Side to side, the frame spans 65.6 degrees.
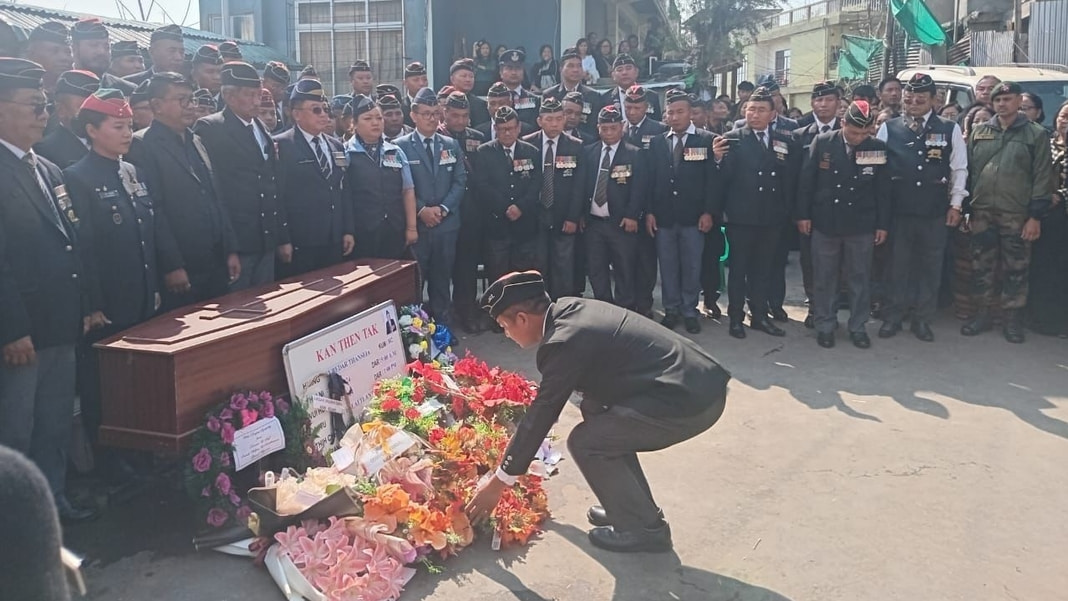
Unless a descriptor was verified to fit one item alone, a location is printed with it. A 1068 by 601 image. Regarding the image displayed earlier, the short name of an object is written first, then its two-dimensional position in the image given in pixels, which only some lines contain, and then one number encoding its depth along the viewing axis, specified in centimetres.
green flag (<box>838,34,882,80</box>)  2292
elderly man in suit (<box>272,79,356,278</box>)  552
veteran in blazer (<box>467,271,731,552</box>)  326
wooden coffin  351
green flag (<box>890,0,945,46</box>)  1529
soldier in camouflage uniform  675
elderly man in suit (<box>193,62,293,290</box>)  502
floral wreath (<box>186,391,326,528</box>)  352
